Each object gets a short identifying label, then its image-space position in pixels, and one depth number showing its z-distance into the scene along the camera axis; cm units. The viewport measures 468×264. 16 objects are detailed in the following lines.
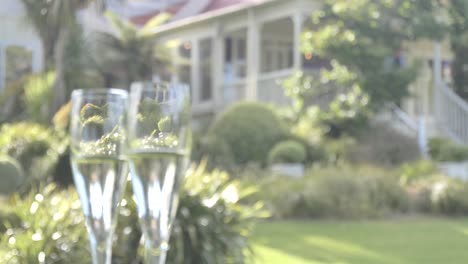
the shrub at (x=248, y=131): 1639
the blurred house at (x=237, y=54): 1895
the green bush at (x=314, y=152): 1611
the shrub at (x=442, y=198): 1180
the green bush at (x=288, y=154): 1512
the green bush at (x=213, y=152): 1497
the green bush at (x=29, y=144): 1159
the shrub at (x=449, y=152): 1599
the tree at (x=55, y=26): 1617
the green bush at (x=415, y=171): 1336
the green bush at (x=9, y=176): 1006
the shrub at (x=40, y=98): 1438
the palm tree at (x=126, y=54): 2078
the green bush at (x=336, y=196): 1116
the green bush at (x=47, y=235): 539
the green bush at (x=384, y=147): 1628
